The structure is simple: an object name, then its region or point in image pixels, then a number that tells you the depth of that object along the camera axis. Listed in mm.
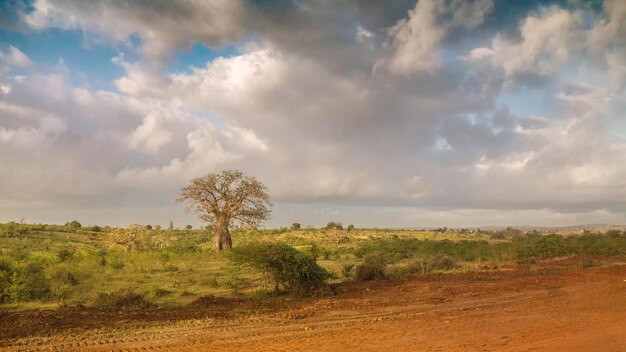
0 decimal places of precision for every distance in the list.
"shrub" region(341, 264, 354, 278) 24133
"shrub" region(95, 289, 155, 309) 15570
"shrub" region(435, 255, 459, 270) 28891
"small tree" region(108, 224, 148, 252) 39250
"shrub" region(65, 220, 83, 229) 62934
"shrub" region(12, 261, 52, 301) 17062
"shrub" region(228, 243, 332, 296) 17984
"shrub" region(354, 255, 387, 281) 22516
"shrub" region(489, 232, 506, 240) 70438
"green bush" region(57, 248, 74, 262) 24969
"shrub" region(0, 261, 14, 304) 16769
